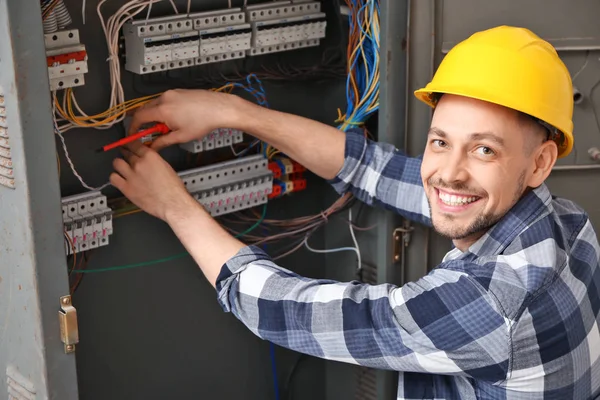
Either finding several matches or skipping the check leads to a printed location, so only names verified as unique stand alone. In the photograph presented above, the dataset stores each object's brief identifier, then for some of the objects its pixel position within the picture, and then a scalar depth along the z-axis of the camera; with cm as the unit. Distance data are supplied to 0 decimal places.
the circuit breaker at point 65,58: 184
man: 161
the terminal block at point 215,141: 223
